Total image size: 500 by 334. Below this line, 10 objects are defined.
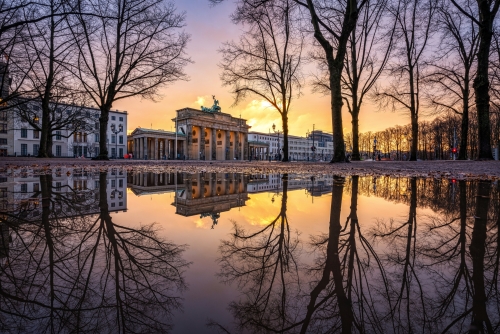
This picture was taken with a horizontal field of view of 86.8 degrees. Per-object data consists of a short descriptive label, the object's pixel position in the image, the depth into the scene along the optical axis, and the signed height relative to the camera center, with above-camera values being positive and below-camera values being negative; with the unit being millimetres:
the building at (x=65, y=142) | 53031 +5131
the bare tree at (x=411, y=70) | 18969 +7019
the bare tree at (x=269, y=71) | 18012 +6460
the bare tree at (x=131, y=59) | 15719 +6468
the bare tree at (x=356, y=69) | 18828 +7067
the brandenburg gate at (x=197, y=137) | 58219 +6212
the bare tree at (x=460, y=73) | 18719 +6747
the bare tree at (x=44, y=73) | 14389 +5626
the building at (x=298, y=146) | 111619 +8682
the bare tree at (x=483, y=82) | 11795 +3723
